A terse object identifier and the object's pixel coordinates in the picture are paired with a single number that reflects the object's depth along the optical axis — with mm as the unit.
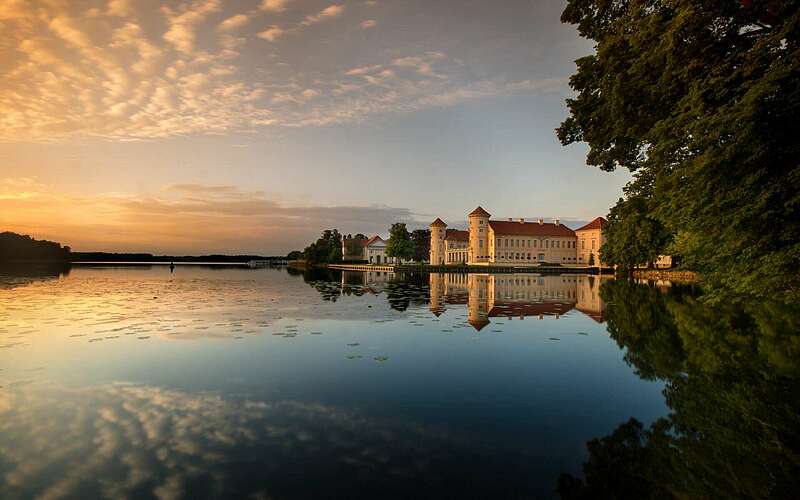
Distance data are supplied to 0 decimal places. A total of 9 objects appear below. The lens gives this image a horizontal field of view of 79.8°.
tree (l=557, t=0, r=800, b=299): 9047
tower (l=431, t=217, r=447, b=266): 131375
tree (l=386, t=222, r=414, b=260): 108062
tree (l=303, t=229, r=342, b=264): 136875
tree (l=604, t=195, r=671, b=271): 49356
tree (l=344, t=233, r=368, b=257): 160750
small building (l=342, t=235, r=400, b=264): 154375
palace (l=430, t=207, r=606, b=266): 119938
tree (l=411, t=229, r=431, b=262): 162250
